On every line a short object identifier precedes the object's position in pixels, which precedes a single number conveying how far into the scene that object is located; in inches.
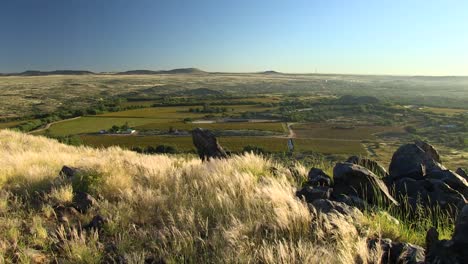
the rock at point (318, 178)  296.8
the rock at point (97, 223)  228.8
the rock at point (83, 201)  271.4
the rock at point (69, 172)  353.1
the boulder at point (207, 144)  502.6
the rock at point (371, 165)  350.3
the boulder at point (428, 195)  244.8
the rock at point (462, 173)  317.0
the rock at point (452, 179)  279.3
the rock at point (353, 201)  234.9
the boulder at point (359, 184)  251.9
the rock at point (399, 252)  155.9
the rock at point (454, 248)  150.6
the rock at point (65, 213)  249.8
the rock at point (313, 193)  248.5
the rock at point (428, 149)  357.4
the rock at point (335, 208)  202.7
